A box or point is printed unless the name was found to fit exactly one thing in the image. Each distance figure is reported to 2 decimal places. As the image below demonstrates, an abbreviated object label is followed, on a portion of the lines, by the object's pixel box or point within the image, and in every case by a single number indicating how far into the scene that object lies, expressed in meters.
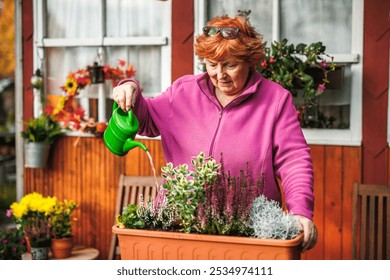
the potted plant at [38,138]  4.18
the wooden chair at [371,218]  3.47
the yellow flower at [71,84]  4.09
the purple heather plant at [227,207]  1.67
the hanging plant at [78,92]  4.01
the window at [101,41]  3.99
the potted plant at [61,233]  3.73
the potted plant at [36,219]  3.69
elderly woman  1.97
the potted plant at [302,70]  3.39
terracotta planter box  1.58
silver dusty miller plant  1.61
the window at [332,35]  3.54
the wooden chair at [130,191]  3.94
